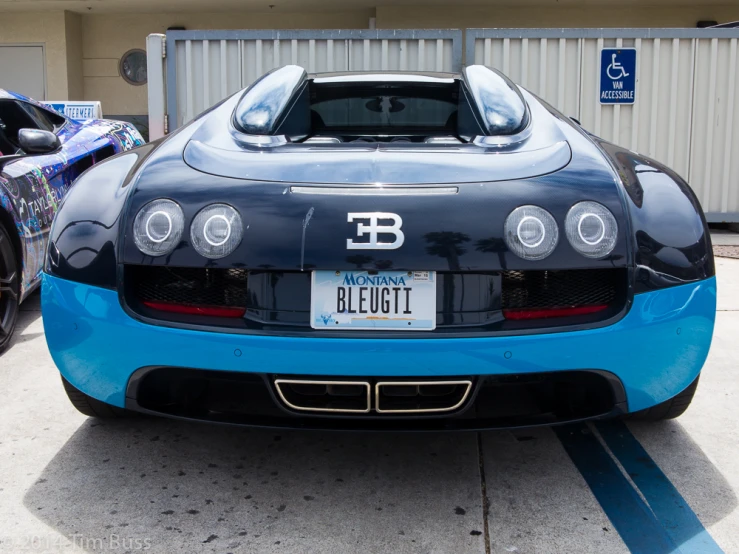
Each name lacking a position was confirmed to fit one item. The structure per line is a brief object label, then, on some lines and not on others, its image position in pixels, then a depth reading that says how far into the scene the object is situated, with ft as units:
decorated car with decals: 11.81
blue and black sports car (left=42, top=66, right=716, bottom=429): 6.09
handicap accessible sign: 25.68
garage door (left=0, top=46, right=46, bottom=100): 49.44
